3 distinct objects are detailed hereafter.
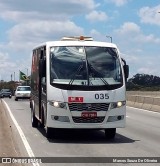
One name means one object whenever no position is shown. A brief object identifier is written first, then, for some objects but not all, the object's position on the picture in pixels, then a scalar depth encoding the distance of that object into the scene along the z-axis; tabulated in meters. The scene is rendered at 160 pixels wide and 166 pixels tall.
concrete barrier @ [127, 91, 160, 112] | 29.34
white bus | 13.38
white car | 53.00
